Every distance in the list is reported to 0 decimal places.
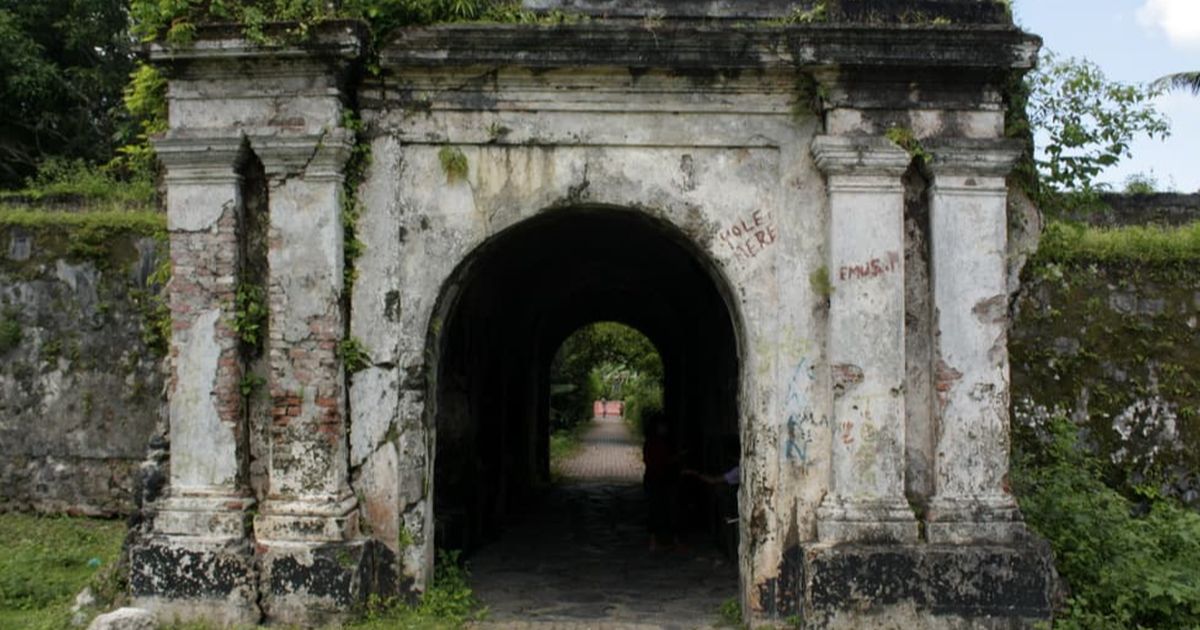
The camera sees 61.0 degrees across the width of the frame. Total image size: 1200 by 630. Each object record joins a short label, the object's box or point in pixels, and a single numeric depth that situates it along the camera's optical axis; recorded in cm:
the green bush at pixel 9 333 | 1086
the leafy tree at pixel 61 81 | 1645
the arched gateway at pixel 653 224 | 586
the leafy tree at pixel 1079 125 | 661
